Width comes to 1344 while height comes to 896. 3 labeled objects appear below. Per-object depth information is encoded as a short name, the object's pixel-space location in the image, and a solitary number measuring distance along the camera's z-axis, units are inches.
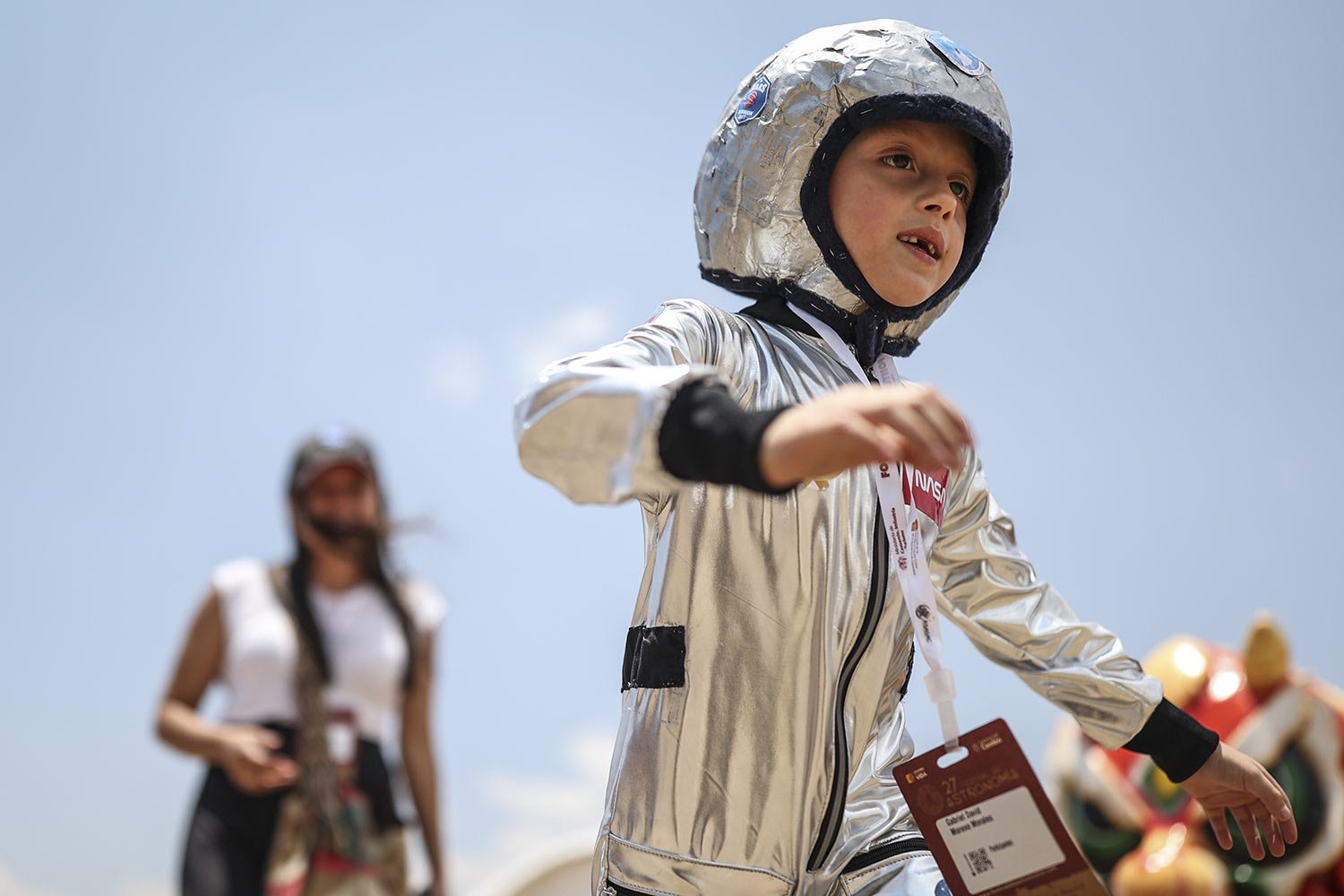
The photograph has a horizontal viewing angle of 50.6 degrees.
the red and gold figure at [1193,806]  242.5
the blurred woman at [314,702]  113.6
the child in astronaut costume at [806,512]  54.3
